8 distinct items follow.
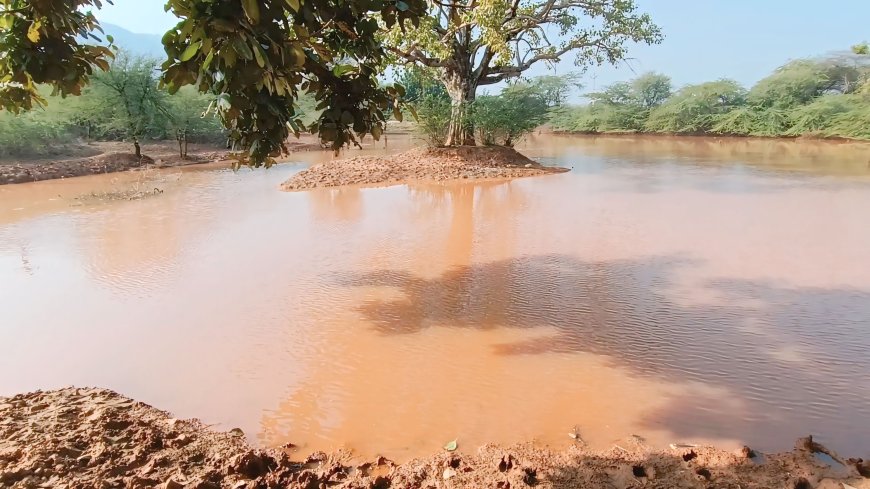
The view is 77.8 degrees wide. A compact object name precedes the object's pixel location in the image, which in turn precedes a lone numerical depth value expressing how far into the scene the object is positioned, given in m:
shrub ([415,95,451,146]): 15.11
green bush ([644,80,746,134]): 28.55
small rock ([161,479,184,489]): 2.24
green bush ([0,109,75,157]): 14.59
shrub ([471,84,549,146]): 14.80
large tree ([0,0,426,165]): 1.69
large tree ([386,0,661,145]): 12.60
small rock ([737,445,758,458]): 2.68
